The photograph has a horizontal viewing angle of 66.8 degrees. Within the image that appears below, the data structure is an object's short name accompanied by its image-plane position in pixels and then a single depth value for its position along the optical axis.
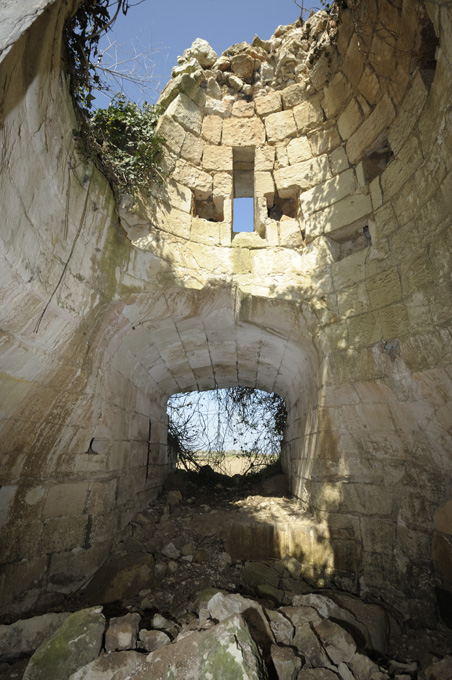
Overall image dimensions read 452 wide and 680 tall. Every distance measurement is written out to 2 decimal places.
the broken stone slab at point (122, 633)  2.24
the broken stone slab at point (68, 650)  2.06
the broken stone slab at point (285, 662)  2.01
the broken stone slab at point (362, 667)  2.19
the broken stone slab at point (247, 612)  2.30
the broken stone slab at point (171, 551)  4.14
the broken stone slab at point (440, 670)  2.22
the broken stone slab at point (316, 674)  2.05
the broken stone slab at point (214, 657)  1.76
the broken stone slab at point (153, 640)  2.28
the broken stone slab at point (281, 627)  2.34
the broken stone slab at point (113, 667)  1.94
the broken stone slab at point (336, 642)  2.29
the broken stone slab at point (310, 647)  2.21
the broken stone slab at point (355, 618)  2.63
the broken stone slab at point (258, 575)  3.53
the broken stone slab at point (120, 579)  3.28
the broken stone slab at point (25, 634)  2.58
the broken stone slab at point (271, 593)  3.24
